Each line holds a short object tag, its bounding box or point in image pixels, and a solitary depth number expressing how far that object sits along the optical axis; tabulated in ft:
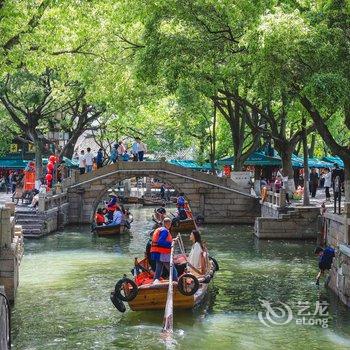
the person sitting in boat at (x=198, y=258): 53.62
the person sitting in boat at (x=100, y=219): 97.31
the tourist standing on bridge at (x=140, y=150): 111.75
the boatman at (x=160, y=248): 48.83
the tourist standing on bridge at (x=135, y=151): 111.98
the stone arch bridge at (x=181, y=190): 109.70
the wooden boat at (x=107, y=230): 93.50
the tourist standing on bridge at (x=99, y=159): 118.01
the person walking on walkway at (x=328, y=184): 108.37
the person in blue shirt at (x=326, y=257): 54.65
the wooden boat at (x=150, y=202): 150.82
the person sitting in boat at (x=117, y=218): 94.68
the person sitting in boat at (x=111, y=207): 99.24
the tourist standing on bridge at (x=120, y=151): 115.20
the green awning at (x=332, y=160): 144.66
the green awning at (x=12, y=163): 150.61
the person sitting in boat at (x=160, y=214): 90.24
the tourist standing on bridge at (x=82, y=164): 116.92
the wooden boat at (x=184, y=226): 96.94
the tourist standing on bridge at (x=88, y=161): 116.37
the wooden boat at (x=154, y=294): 47.62
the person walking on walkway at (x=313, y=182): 124.26
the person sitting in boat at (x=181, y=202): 102.01
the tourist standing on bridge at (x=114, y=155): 115.44
